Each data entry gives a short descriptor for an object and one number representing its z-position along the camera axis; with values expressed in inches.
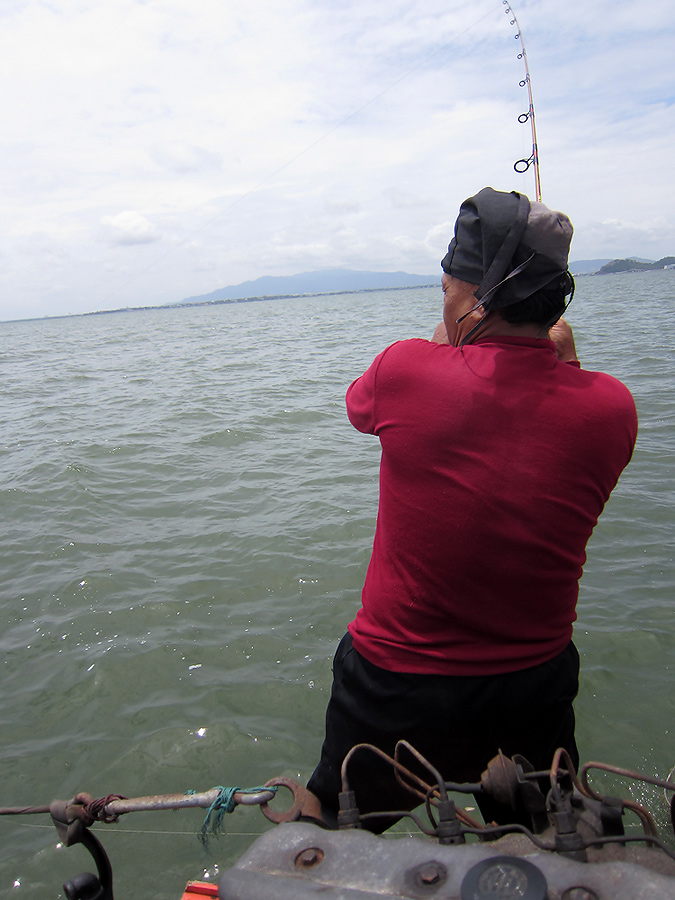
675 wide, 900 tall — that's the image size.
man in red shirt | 64.7
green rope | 73.4
